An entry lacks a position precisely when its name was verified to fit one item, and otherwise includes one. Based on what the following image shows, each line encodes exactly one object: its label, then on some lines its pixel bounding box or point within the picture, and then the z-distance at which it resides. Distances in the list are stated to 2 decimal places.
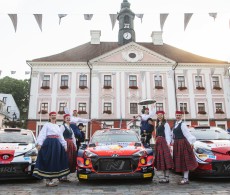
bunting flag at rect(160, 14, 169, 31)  10.19
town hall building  21.90
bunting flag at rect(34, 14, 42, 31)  9.62
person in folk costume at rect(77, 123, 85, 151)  7.19
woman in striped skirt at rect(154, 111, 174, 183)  4.92
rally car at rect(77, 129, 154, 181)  4.56
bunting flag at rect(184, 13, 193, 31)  9.95
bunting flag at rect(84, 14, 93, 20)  10.65
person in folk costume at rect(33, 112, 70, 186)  4.62
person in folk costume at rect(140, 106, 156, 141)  7.85
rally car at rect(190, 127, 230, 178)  4.74
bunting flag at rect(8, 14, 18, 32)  9.49
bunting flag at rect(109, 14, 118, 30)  10.76
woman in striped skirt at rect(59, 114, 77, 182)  5.34
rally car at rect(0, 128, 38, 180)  4.82
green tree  38.50
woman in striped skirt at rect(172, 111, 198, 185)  4.79
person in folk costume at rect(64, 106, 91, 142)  6.84
